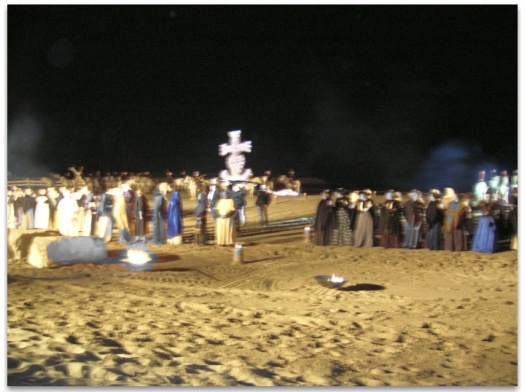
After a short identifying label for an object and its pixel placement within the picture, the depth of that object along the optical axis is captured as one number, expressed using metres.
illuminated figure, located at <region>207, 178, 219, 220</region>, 13.00
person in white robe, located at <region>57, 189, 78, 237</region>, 13.13
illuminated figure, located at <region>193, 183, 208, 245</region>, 12.83
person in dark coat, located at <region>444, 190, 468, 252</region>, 11.91
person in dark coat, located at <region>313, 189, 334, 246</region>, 12.93
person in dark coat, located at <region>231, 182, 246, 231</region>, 14.46
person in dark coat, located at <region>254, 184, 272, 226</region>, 16.80
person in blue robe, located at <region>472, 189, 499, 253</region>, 11.72
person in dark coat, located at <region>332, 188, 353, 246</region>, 12.85
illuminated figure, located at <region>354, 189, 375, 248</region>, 12.66
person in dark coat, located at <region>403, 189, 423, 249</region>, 12.41
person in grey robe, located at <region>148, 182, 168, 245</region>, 12.84
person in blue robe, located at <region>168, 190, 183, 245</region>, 12.85
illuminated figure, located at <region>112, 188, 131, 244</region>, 12.61
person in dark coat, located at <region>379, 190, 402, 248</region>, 12.46
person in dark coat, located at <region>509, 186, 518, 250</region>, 11.93
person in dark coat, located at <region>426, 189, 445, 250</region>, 12.13
